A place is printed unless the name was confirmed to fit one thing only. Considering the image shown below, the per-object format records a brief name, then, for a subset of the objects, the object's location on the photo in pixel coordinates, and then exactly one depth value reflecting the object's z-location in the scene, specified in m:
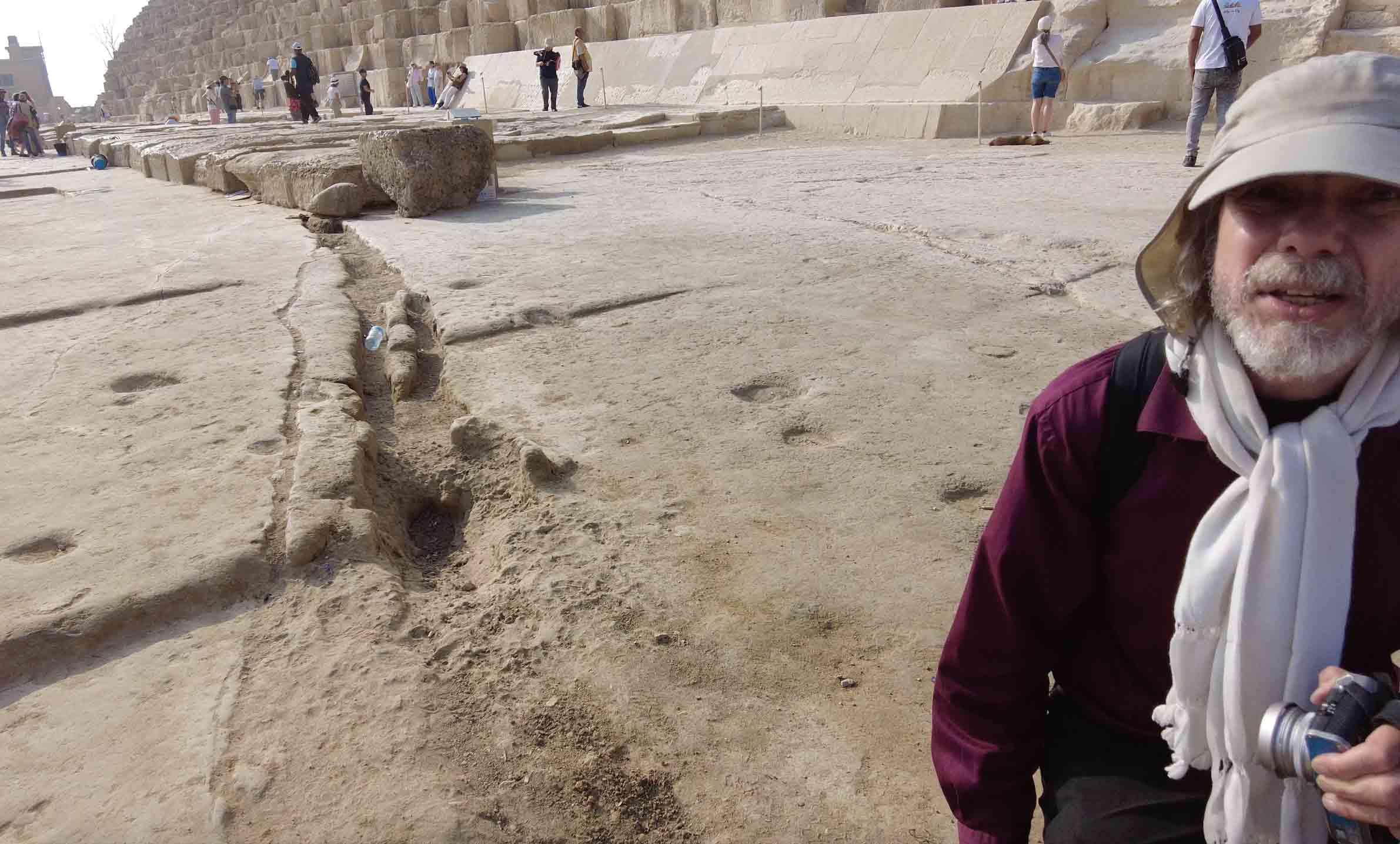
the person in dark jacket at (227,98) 22.61
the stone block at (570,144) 11.37
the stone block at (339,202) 7.09
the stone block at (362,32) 28.64
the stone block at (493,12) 23.02
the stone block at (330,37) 30.17
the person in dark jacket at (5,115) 21.00
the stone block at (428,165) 6.70
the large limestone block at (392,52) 26.11
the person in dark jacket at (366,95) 21.47
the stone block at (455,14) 24.86
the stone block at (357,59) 27.75
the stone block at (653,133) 12.15
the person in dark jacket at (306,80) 17.55
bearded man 1.06
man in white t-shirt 6.83
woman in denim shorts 9.25
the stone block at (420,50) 25.08
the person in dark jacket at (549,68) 17.56
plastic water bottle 3.90
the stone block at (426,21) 26.27
